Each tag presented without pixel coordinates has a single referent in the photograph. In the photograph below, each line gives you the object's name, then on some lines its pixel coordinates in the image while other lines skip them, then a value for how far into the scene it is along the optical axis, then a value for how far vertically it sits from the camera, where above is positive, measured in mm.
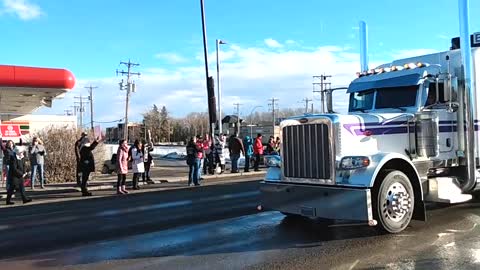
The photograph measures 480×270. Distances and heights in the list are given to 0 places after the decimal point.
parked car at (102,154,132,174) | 26031 -863
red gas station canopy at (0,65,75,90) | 18766 +2671
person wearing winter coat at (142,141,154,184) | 19562 -569
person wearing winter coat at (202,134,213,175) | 22375 -443
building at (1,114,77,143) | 21875 +1284
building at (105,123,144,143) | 88019 +3151
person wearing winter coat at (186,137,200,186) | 18125 -540
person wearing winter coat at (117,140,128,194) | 16203 -507
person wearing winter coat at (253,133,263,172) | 23781 -268
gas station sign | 21578 +853
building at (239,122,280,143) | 100975 +3023
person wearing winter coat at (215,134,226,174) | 22922 -299
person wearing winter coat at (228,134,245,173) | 22312 -178
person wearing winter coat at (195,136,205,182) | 18238 -245
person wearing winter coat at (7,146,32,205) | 14164 -632
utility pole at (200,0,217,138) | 22750 +1826
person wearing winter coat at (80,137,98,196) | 15805 -371
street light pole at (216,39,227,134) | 29359 +4358
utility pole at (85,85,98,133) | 93325 +8975
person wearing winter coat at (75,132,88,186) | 16406 +178
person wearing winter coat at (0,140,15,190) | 14195 -30
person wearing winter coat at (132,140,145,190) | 17484 -506
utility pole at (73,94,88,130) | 104238 +8335
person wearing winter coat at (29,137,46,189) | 17109 -162
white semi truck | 8180 -140
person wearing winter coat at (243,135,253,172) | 23219 -226
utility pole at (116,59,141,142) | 64225 +7808
